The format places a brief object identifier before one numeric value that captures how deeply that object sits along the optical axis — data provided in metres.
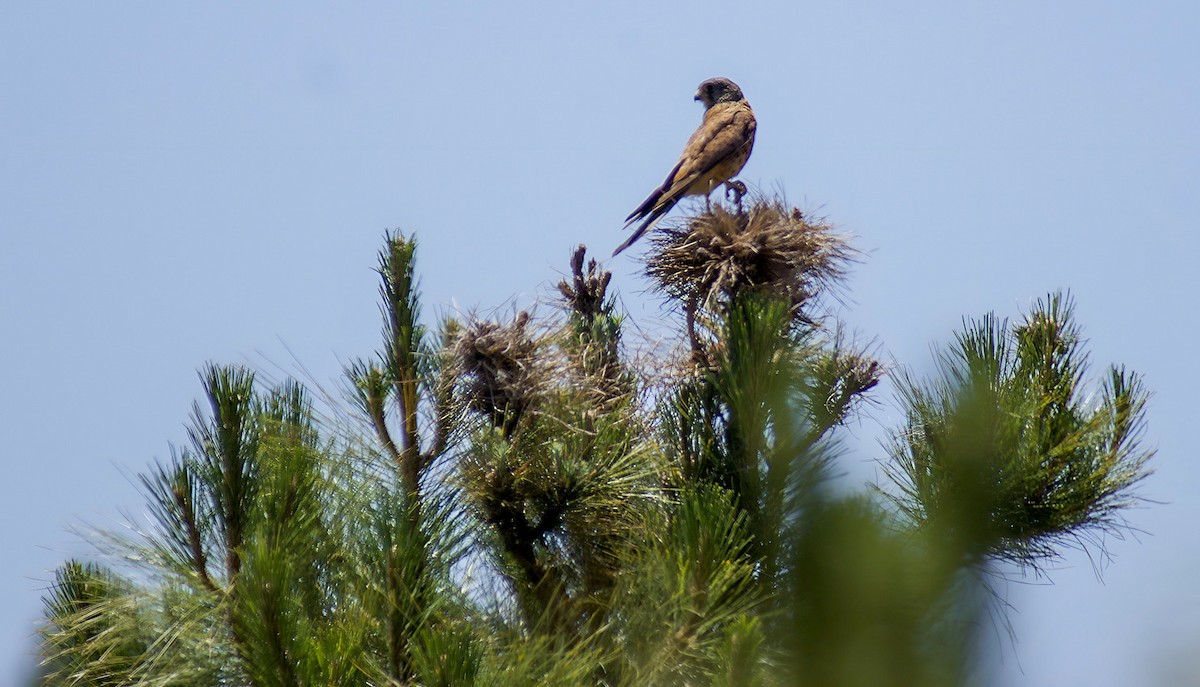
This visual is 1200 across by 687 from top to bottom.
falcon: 14.45
